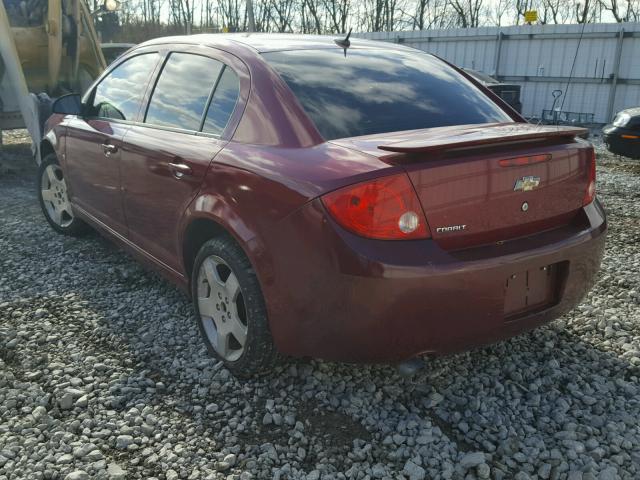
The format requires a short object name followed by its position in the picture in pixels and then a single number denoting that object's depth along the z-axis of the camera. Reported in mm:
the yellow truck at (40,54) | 7215
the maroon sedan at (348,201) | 2227
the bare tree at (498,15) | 44031
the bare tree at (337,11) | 43556
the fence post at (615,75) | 14938
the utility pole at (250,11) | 20859
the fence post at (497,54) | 17312
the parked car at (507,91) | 12130
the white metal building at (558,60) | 14969
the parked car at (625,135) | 7758
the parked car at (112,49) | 10510
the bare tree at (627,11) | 39781
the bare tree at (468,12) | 44000
